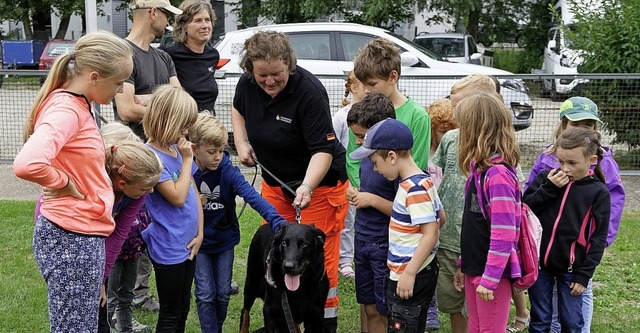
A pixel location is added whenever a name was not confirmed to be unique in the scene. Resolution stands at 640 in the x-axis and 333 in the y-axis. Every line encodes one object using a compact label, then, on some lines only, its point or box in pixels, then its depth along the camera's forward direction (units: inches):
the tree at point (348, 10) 912.9
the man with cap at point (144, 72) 179.6
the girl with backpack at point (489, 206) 137.8
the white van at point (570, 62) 368.8
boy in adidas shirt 159.8
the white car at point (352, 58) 380.8
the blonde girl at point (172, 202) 147.1
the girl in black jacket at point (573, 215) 151.5
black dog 155.0
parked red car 904.9
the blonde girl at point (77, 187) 123.0
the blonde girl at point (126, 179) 134.8
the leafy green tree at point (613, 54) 374.0
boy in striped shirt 142.4
